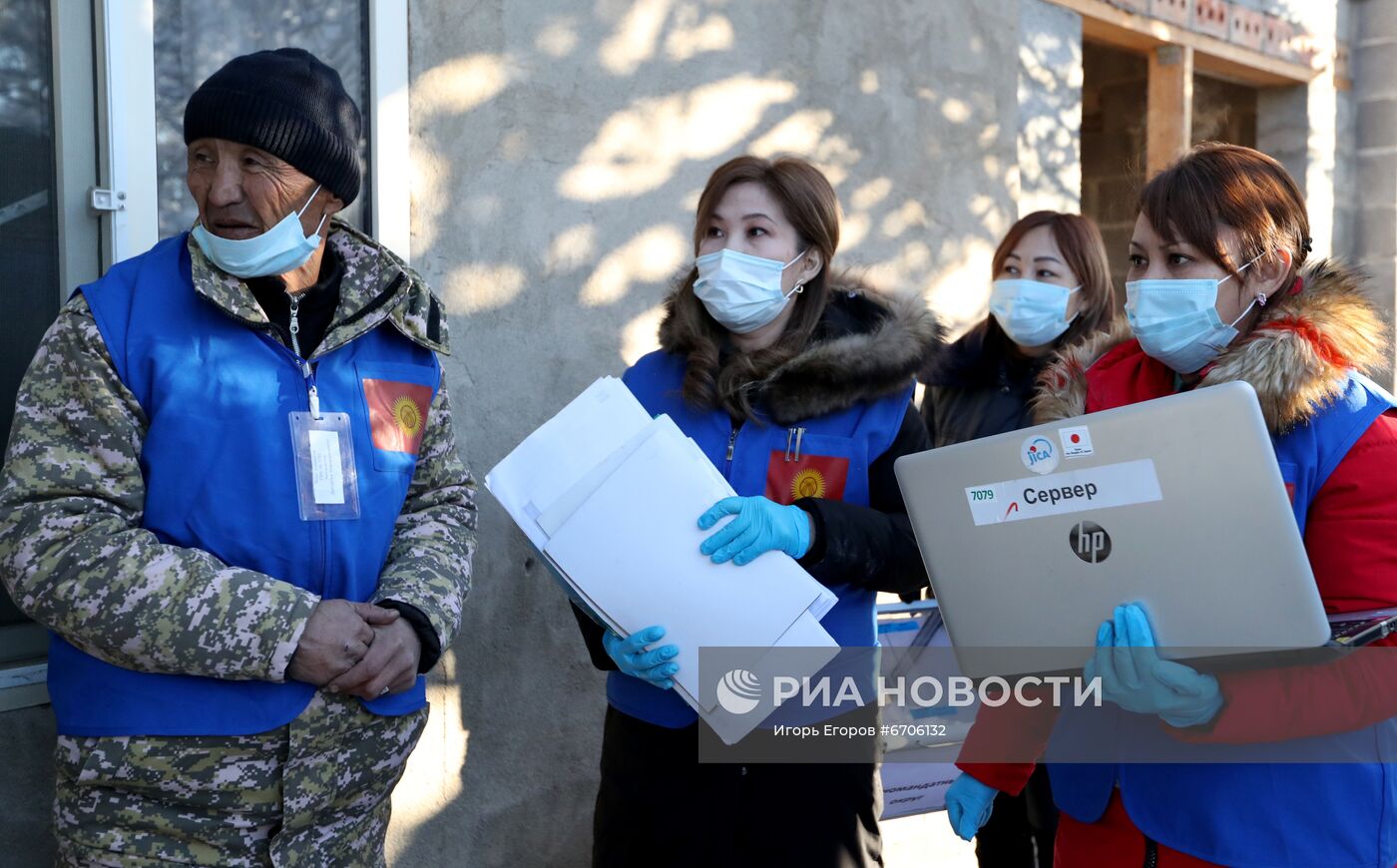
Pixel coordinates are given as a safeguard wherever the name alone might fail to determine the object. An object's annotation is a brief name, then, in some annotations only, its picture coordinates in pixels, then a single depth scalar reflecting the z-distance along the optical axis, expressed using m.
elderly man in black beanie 1.91
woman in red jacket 1.74
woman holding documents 2.40
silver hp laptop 1.64
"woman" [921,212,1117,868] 3.56
